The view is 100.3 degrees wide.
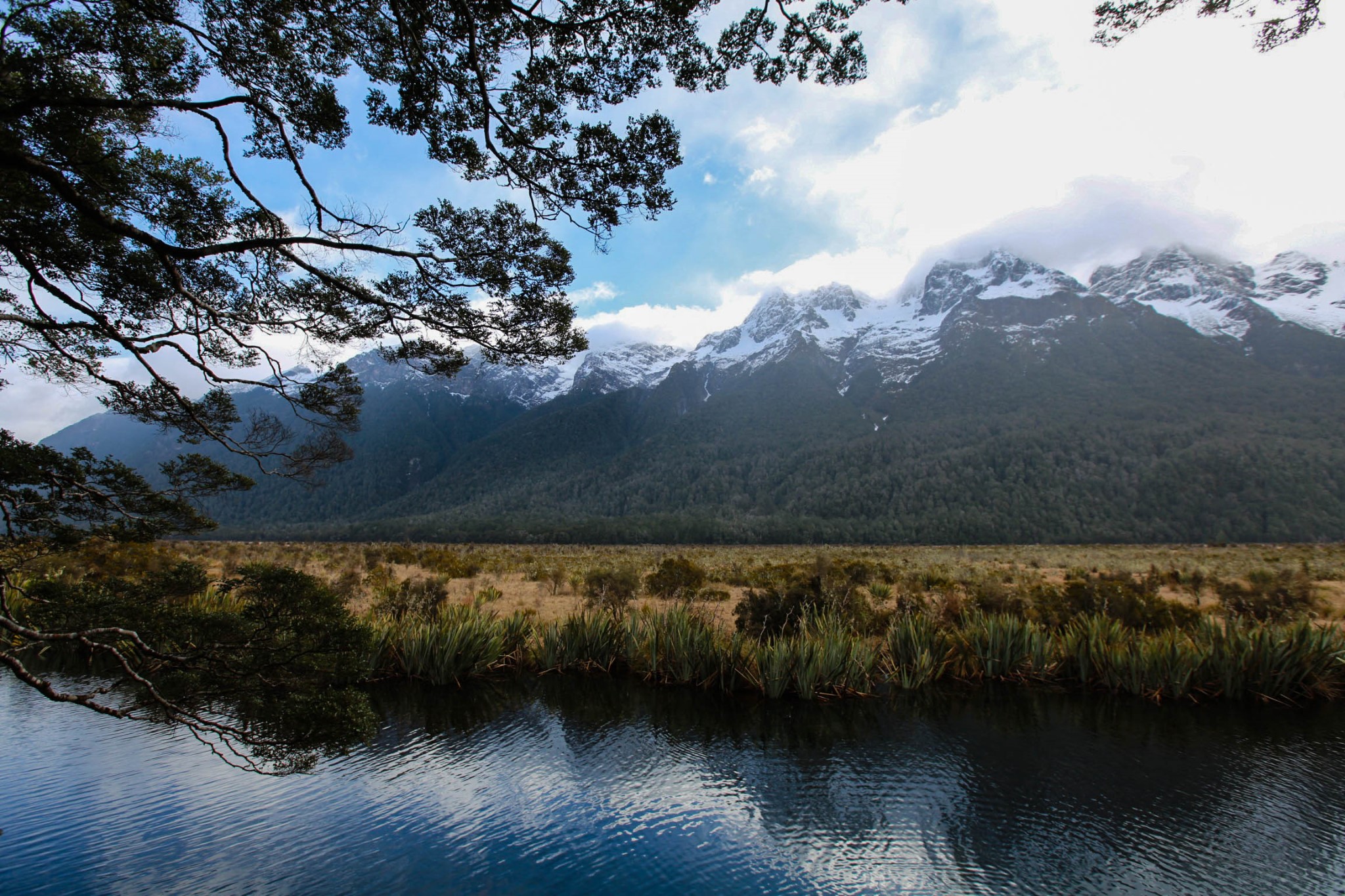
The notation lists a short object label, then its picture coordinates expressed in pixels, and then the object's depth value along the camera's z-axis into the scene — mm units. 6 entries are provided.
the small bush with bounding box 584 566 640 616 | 17562
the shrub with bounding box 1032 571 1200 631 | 11852
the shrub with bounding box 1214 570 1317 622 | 13000
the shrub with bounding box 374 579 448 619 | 14000
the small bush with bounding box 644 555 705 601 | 19312
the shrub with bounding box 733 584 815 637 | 11812
